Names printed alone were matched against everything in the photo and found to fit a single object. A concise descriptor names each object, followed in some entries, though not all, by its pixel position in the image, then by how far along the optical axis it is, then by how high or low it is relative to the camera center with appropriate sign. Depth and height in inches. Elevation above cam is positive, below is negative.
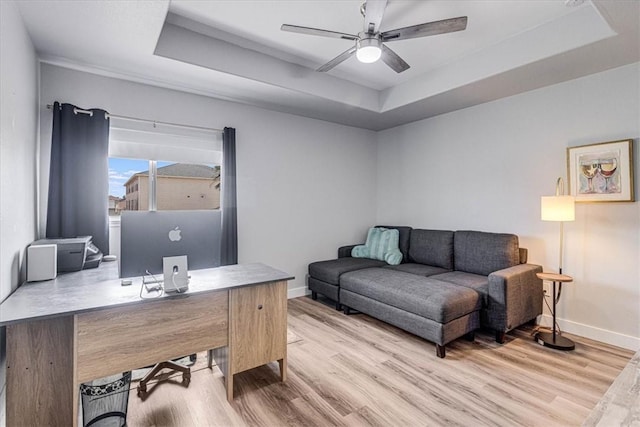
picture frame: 105.9 +15.4
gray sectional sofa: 105.4 -27.6
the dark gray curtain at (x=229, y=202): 137.4 +6.0
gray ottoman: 101.3 -32.6
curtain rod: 106.7 +37.8
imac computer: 65.7 -5.2
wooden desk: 60.1 -25.7
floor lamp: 106.4 -1.1
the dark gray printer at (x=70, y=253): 87.4 -10.6
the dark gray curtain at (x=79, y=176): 103.2 +13.9
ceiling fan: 76.9 +49.5
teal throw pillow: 161.5 -17.8
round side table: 105.7 -45.0
